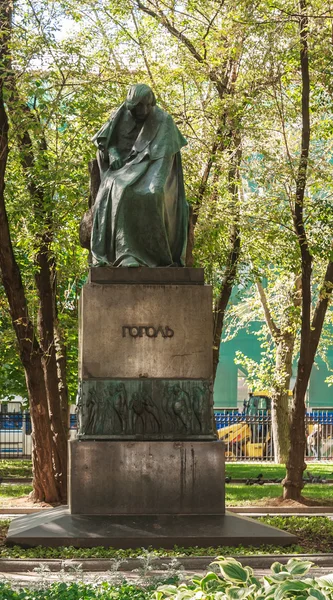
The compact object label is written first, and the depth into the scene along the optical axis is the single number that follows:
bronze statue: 11.01
